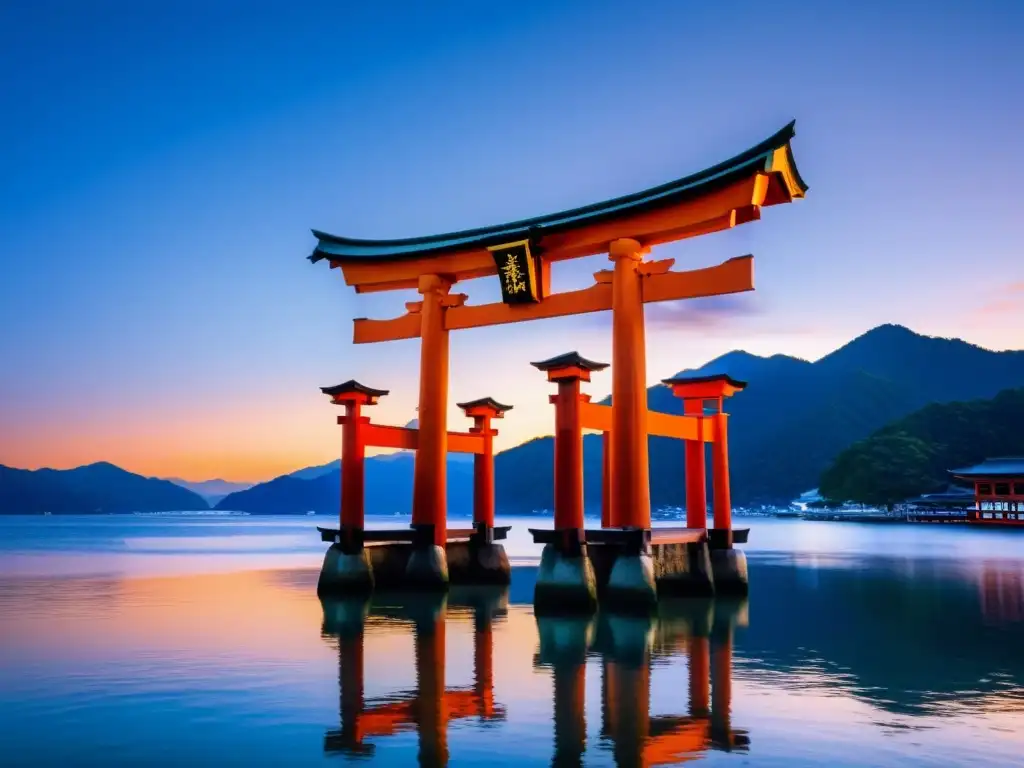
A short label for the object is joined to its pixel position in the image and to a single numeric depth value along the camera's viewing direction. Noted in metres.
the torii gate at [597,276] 14.12
